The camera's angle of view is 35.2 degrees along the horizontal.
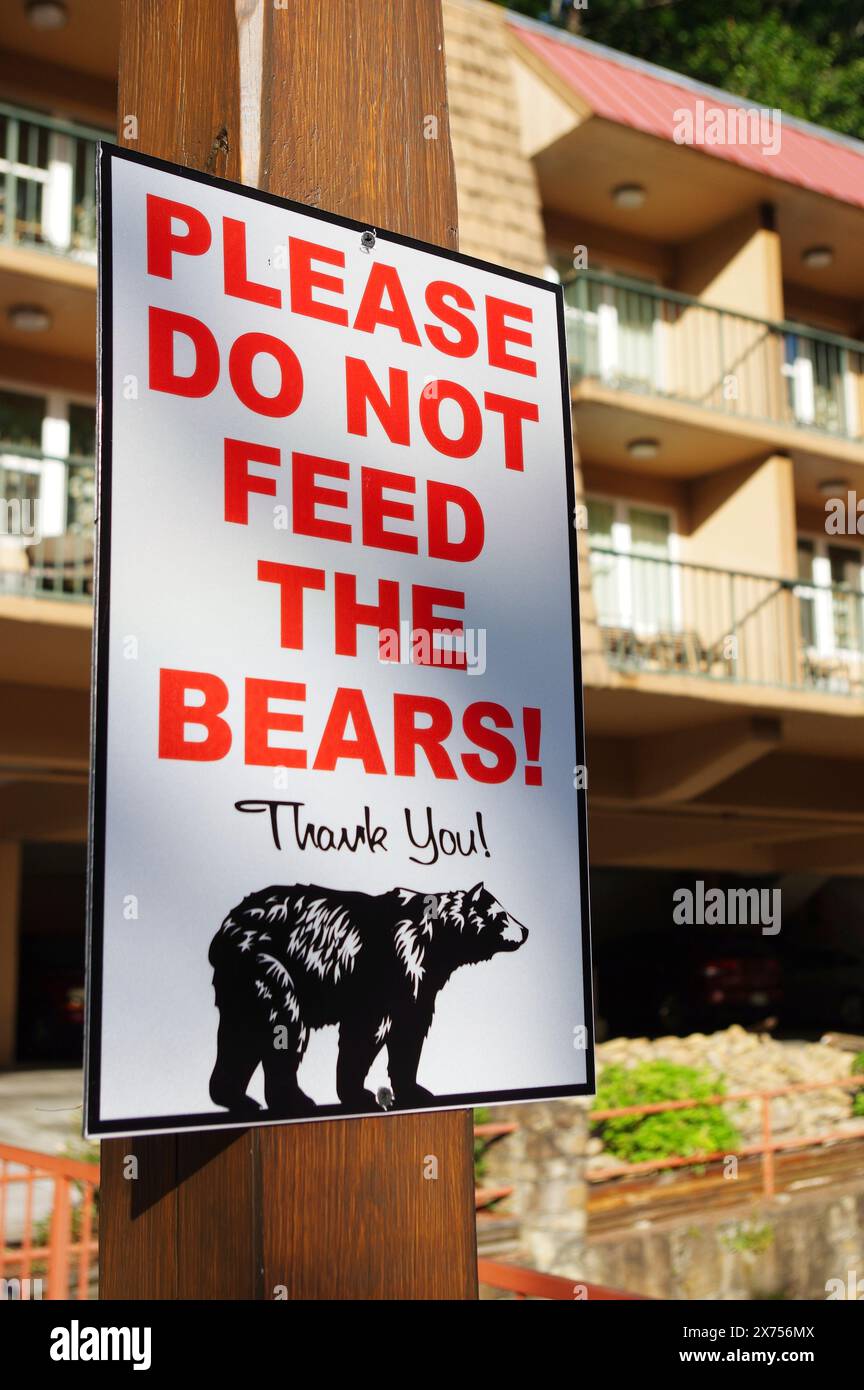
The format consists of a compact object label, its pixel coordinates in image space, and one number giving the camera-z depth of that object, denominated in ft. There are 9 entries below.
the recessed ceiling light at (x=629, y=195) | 63.36
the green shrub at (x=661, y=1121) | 38.99
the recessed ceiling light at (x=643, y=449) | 62.23
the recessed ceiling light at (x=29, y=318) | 47.16
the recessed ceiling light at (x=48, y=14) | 49.01
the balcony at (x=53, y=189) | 49.57
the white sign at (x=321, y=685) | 5.20
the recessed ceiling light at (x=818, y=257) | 70.85
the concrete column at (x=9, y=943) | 58.49
